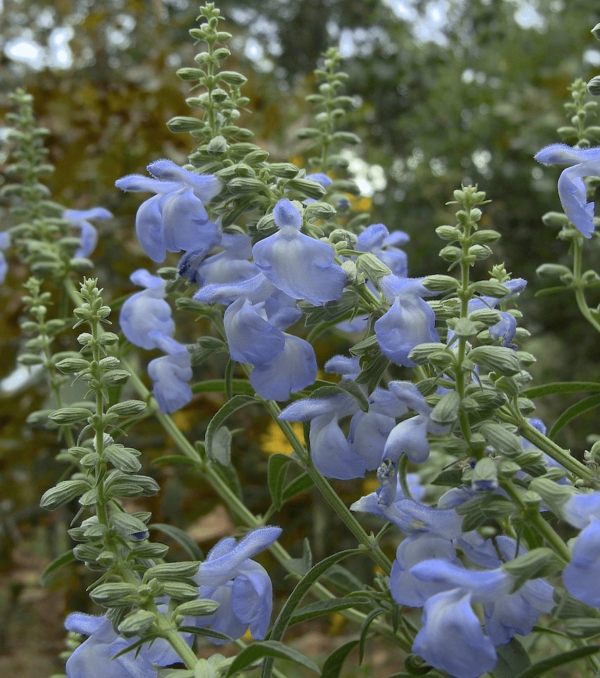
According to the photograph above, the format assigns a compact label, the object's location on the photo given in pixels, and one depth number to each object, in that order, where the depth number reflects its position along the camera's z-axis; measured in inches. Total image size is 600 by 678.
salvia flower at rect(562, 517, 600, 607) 5.2
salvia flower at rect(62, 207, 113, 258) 10.6
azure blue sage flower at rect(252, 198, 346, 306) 6.3
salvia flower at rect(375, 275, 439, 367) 6.1
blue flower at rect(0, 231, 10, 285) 11.1
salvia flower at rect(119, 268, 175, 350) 8.5
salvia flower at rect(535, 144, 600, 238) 6.8
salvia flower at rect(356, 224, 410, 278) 7.7
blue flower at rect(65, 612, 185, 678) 6.4
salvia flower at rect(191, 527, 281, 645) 6.8
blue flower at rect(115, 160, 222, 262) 7.1
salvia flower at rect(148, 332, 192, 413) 8.1
